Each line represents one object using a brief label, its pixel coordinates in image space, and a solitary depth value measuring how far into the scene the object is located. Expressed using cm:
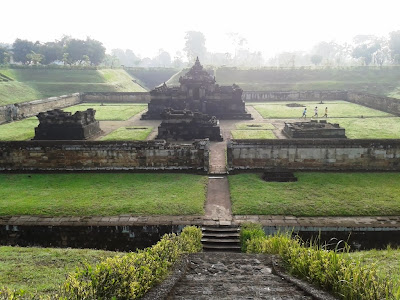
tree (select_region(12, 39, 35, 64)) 6962
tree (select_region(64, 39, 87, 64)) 7194
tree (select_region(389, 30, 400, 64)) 7744
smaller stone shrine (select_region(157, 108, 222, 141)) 2252
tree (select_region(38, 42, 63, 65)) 6906
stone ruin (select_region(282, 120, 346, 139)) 2081
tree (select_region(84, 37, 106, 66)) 7306
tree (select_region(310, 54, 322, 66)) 8312
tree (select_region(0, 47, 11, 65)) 6128
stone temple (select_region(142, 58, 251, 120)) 3209
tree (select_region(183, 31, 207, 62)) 11921
